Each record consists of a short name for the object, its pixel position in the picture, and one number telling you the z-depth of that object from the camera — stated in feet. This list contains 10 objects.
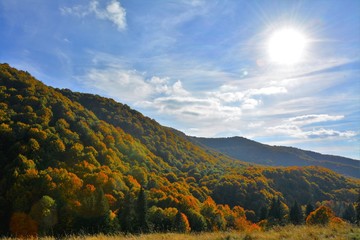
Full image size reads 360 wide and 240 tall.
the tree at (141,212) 198.61
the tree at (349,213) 328.37
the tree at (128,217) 198.27
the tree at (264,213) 318.39
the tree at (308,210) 322.32
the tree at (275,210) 295.87
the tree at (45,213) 244.53
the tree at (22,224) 238.68
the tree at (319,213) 266.94
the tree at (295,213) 256.52
